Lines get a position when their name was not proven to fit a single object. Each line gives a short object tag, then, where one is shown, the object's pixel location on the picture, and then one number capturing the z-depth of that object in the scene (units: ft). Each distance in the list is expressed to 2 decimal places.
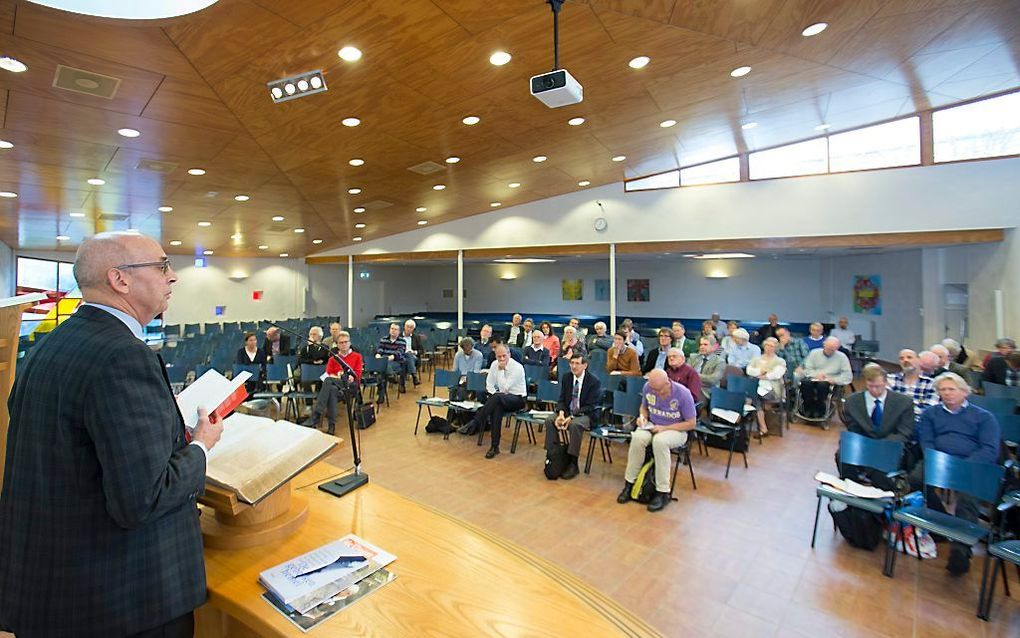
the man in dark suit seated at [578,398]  17.07
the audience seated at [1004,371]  18.28
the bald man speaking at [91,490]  3.33
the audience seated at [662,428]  14.37
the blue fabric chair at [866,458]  11.19
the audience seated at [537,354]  25.23
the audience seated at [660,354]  23.63
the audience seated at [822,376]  22.41
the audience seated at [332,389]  21.34
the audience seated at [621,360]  22.49
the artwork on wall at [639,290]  50.11
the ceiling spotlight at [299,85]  13.37
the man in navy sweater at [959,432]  11.23
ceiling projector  11.75
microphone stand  5.94
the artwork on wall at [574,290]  53.83
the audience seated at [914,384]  15.37
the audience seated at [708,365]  21.90
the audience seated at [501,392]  19.26
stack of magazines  3.82
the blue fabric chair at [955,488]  9.87
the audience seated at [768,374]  21.13
